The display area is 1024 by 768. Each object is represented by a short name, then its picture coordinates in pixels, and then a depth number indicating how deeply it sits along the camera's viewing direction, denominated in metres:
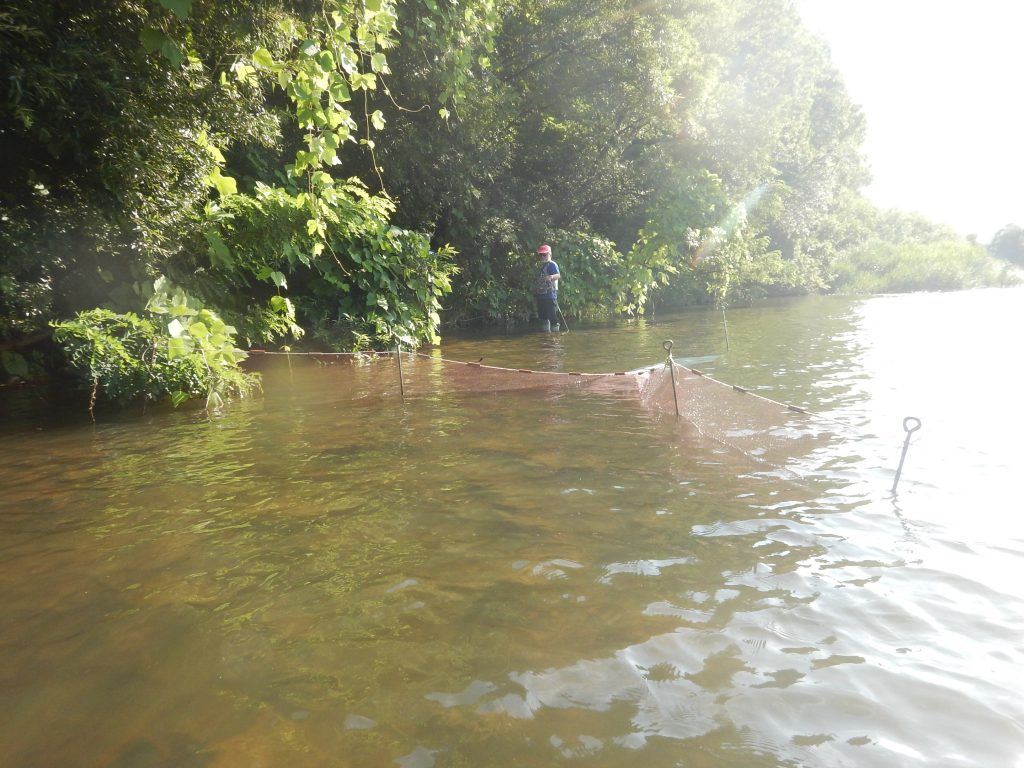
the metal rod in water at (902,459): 4.09
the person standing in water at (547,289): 15.39
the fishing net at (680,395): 5.29
